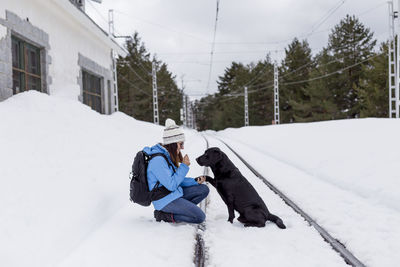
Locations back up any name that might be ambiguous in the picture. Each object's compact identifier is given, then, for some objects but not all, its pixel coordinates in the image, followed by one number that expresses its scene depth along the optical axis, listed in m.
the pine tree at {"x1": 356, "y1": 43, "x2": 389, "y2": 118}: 28.69
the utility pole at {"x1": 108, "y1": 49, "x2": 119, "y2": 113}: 17.17
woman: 3.85
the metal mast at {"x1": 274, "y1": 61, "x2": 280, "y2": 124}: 30.22
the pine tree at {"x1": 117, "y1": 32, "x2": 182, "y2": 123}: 44.06
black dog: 4.04
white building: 7.76
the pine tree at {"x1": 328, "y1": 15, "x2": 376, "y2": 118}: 34.88
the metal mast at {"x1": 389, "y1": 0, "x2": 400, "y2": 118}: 17.39
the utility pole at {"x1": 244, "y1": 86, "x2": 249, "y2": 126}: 42.22
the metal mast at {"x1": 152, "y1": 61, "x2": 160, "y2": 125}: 31.07
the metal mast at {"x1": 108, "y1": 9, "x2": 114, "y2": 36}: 22.31
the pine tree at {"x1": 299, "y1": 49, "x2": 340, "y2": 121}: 35.36
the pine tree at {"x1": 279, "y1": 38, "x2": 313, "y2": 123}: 42.94
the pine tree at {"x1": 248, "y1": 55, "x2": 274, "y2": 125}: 50.50
